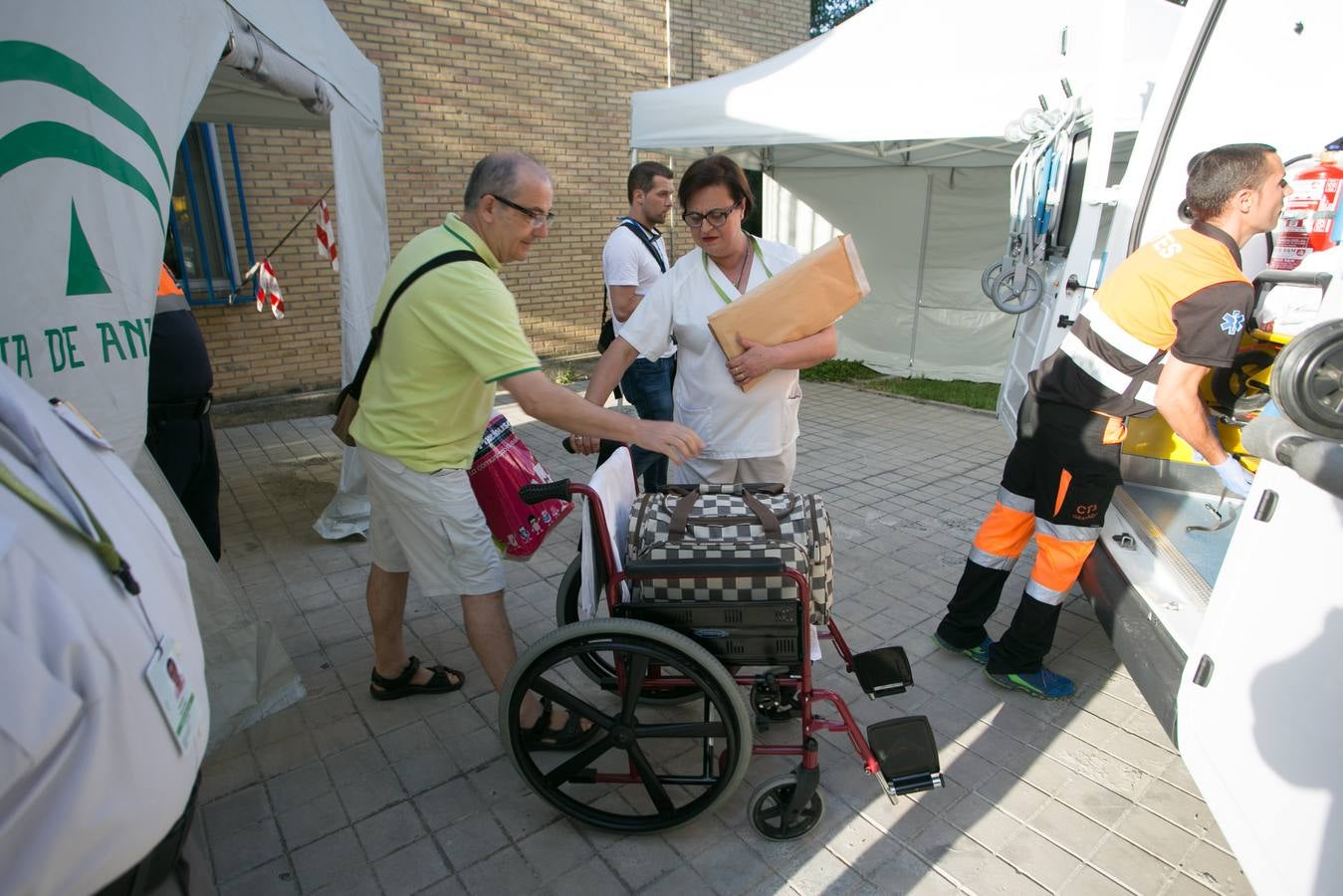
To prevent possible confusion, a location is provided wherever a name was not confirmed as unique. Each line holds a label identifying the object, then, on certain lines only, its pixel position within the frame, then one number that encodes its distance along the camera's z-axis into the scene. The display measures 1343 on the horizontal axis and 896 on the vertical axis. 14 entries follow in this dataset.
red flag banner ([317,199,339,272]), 5.91
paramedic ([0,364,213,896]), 0.76
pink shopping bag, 2.59
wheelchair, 1.99
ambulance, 1.43
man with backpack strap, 3.92
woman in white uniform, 2.44
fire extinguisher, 2.60
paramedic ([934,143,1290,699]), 2.30
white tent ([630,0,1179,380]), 4.99
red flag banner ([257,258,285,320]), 6.42
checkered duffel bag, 1.99
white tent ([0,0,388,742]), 1.78
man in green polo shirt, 2.12
